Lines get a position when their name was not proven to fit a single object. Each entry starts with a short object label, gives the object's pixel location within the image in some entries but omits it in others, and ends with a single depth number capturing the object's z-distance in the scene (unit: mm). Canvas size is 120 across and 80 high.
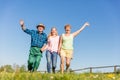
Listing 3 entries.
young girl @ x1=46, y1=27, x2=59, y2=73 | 4400
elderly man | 4288
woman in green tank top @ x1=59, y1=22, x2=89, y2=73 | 4507
